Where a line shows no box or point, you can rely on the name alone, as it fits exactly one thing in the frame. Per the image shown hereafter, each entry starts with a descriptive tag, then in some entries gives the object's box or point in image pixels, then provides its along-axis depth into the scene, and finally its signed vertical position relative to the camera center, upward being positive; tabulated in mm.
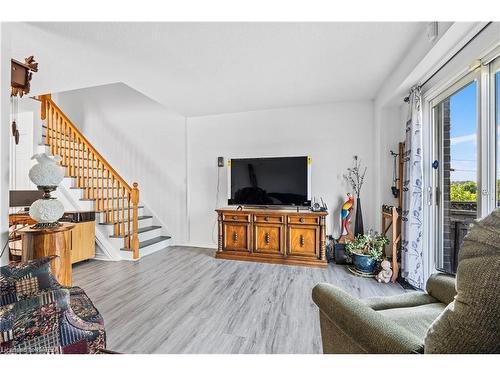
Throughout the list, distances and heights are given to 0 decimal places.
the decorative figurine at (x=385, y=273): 2770 -1015
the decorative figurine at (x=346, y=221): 3446 -493
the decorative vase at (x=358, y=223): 3451 -522
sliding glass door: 1898 +204
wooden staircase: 3921 +181
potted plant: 2961 -817
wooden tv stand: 3330 -722
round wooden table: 1828 -456
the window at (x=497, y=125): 1649 +433
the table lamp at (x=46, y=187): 1895 +4
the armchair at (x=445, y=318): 620 -434
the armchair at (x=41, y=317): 1008 -598
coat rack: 2787 -350
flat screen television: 3615 +98
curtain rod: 1621 +1097
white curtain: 2443 -153
